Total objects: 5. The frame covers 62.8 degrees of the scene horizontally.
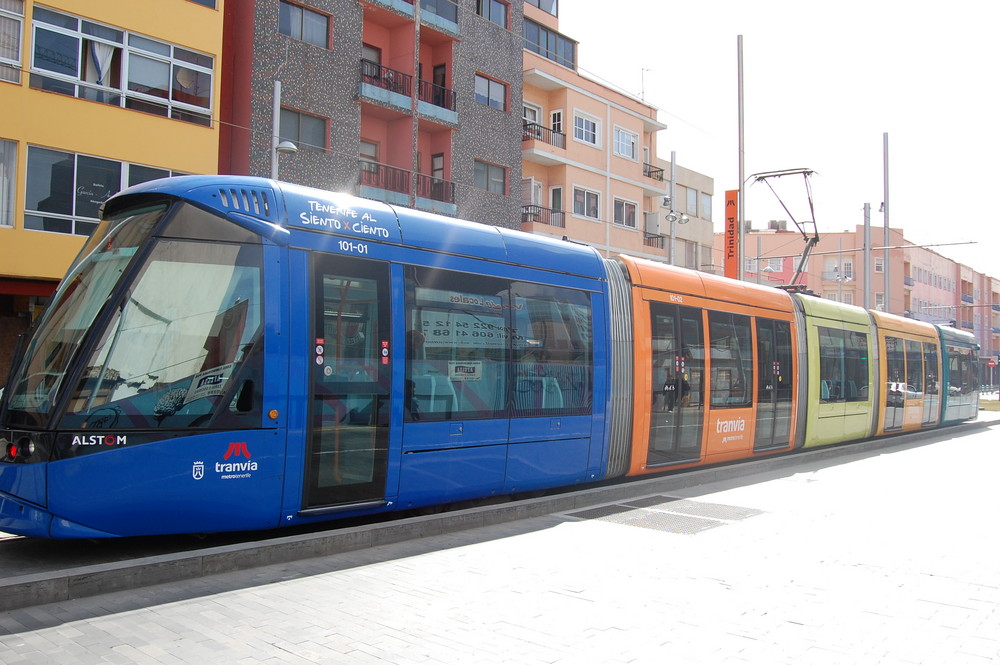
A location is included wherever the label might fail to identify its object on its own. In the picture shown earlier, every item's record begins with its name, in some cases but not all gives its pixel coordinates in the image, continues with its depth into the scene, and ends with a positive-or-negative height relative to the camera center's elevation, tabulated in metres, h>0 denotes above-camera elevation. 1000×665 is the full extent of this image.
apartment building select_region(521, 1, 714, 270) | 33.31 +8.97
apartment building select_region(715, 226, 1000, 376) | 70.19 +8.91
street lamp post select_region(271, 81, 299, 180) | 17.58 +4.83
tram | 6.29 -0.11
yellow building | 17.36 +5.35
